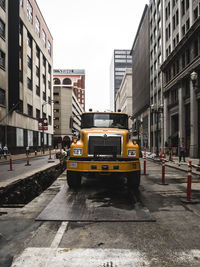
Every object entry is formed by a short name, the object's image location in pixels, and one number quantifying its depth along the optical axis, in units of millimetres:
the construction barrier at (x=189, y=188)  6631
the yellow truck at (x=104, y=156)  7582
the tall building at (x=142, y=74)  51238
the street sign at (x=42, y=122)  32297
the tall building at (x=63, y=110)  79250
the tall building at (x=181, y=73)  24984
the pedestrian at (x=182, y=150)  20566
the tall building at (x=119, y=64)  143000
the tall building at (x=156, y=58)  40000
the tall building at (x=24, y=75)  30766
